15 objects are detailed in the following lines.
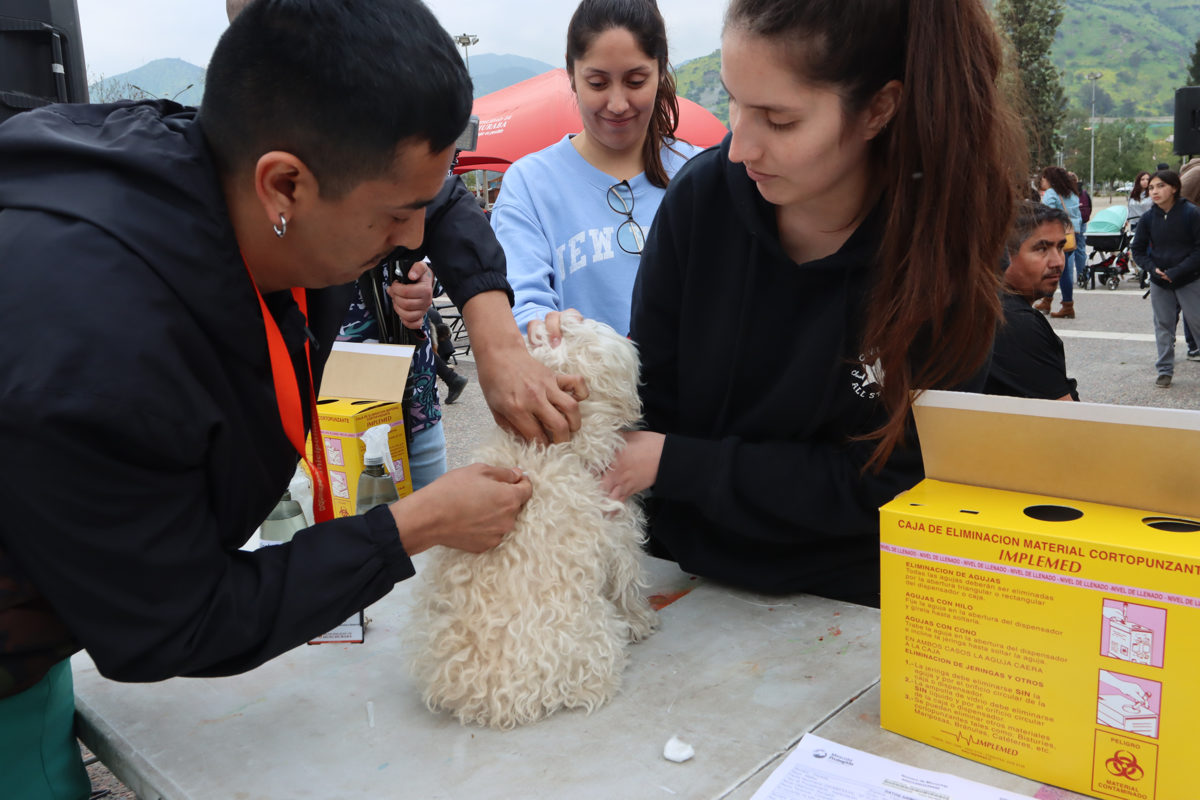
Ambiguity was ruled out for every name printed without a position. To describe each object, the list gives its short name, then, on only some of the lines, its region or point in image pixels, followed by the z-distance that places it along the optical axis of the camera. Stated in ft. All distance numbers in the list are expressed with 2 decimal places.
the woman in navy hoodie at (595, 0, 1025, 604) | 3.99
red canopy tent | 28.84
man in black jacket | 2.67
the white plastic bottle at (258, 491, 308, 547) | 5.71
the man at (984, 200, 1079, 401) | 9.22
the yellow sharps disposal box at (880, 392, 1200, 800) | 2.92
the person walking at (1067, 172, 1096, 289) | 40.30
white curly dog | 3.84
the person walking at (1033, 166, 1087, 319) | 33.37
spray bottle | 6.18
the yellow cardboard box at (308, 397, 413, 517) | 6.82
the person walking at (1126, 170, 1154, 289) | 39.12
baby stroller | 42.94
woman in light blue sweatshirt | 7.57
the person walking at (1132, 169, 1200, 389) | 22.80
